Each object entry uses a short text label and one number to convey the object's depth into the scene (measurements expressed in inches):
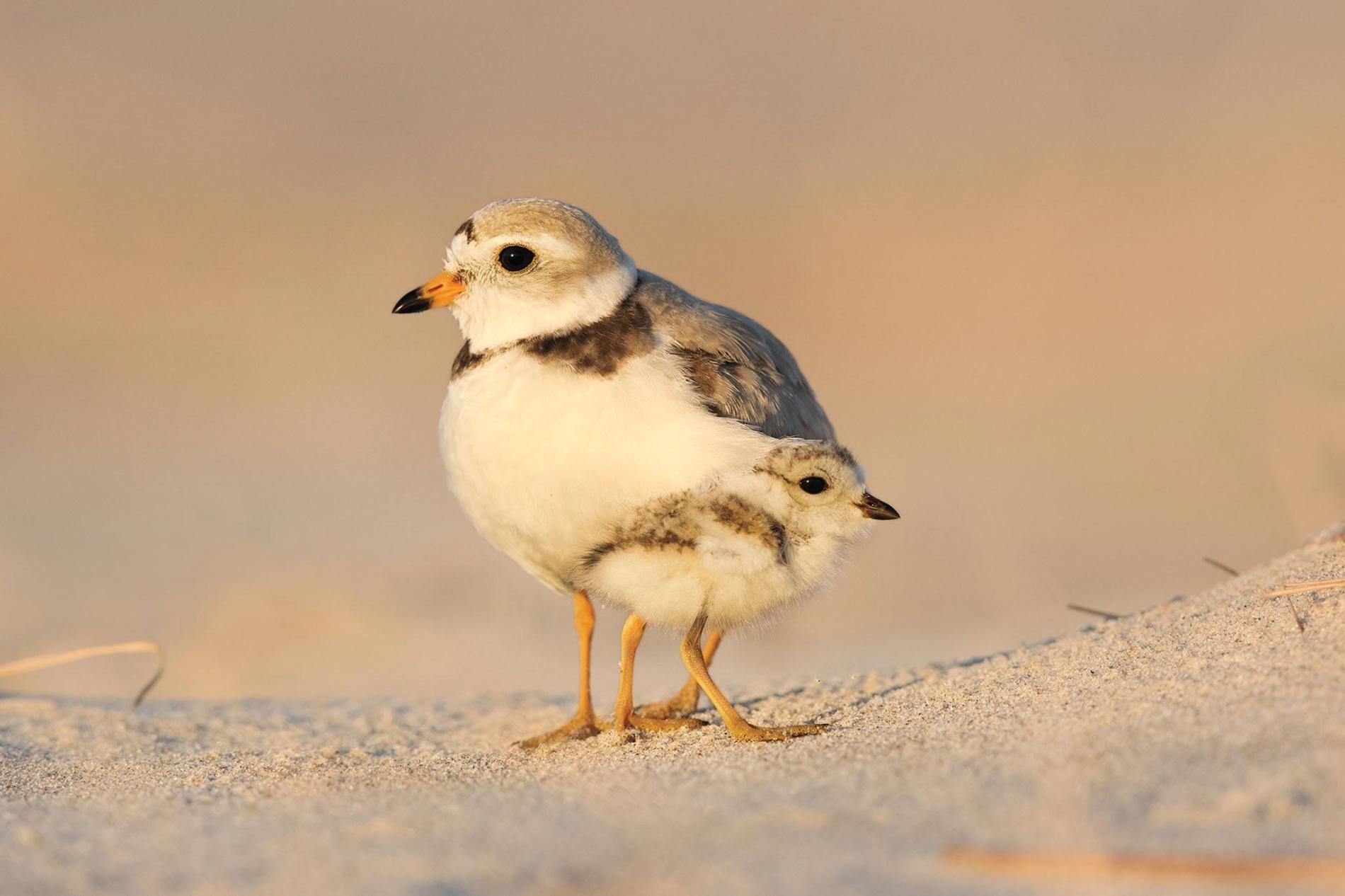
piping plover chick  288.7
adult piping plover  292.0
